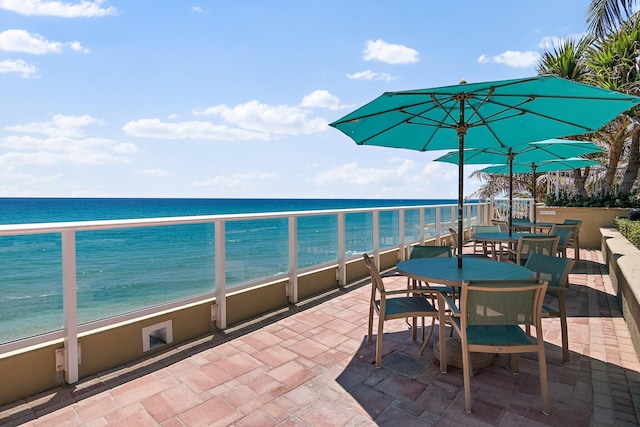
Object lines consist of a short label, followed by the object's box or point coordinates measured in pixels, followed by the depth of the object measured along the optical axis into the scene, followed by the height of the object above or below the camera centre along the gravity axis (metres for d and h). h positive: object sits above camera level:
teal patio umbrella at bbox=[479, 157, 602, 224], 7.01 +0.74
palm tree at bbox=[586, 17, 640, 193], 8.96 +3.29
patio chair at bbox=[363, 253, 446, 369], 2.71 -0.87
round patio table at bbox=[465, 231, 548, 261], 4.99 -0.57
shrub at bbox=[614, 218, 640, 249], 5.22 -0.54
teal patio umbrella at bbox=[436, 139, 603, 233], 5.11 +0.79
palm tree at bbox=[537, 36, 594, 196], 10.78 +4.46
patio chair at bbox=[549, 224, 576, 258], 5.61 -0.56
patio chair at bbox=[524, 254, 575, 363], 2.77 -0.67
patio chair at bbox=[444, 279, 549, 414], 2.09 -0.70
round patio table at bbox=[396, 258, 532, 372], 2.62 -0.58
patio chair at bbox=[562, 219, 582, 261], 6.27 -0.75
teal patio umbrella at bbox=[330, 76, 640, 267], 2.46 +0.79
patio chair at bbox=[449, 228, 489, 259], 4.75 -0.50
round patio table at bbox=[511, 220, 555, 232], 6.73 -0.50
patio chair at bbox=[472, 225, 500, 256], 6.33 -0.53
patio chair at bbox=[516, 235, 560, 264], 4.53 -0.59
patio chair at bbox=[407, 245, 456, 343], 3.74 -0.56
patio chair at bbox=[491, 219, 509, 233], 7.02 -0.53
